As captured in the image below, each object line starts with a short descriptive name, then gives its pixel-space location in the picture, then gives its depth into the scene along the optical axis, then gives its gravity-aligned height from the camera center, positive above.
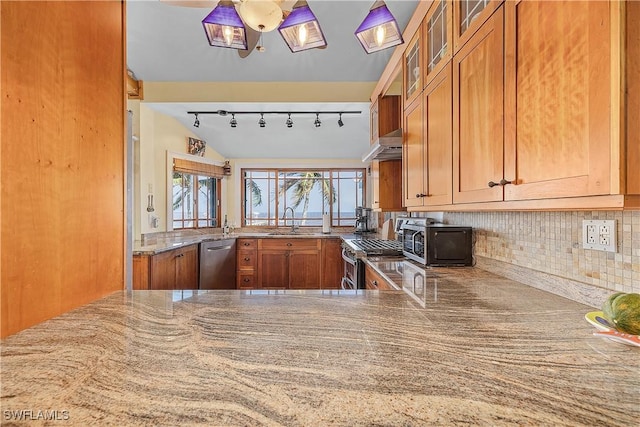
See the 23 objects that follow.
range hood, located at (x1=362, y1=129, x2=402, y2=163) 2.33 +0.55
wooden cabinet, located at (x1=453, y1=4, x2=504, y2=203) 1.05 +0.39
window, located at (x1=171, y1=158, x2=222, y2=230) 3.91 +0.28
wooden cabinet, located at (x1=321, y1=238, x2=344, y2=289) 4.16 -0.69
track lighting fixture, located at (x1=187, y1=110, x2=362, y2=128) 3.53 +1.20
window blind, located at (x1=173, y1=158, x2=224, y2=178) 3.81 +0.64
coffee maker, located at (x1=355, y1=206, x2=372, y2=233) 4.23 -0.10
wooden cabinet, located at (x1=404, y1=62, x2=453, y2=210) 1.46 +0.39
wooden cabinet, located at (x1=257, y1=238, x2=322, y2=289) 4.19 -0.71
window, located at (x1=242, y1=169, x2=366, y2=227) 4.95 +0.32
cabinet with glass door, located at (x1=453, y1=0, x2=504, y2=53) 1.12 +0.82
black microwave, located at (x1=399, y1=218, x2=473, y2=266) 1.75 -0.18
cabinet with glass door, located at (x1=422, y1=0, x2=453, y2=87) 1.44 +0.94
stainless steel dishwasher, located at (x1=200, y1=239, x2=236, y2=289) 3.68 -0.66
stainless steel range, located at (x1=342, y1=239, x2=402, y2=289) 2.29 -0.30
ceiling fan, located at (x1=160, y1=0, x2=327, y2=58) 1.30 +0.90
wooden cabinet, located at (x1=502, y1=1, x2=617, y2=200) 0.68 +0.31
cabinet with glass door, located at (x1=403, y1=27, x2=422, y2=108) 1.84 +0.97
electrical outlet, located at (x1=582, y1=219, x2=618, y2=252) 0.96 -0.07
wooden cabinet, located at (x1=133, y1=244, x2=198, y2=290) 2.55 -0.54
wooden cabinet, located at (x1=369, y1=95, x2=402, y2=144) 2.93 +0.99
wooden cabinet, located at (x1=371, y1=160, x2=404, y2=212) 3.13 +0.32
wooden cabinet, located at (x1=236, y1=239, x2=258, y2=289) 4.25 -0.70
